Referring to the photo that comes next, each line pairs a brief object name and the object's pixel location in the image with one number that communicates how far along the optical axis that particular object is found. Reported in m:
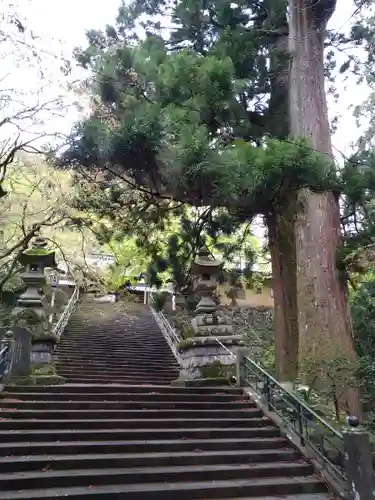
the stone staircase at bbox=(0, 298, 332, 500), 5.07
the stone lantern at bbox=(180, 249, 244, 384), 9.36
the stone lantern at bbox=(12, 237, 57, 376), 9.94
